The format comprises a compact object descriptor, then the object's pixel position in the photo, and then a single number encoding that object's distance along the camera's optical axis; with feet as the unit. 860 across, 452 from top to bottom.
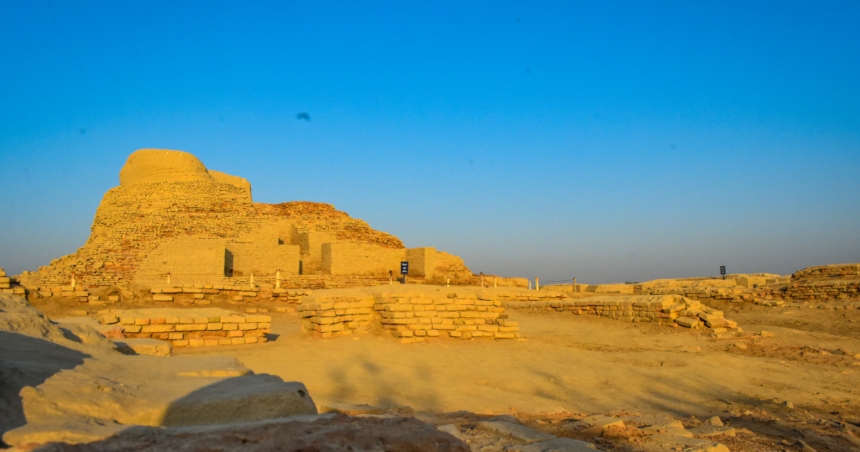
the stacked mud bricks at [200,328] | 22.53
